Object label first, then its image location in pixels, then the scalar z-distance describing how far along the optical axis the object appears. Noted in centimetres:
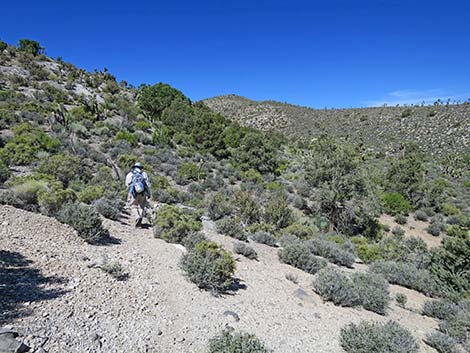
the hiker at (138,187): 894
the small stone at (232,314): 534
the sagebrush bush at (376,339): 489
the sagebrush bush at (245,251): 914
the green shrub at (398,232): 1879
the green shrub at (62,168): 1211
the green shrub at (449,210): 2383
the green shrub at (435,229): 2028
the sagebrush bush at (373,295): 716
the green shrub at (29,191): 841
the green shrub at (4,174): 1030
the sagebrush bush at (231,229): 1079
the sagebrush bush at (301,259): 916
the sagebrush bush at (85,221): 735
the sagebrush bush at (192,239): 812
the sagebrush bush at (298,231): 1306
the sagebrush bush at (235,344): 410
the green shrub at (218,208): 1290
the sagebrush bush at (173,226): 866
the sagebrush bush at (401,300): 807
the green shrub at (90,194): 1003
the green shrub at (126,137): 2197
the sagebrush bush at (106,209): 948
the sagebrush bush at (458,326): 637
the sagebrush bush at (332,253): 1079
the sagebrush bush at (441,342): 579
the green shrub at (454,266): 952
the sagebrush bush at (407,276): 975
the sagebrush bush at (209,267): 629
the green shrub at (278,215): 1432
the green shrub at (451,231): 1823
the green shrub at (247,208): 1378
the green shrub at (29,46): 3666
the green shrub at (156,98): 3466
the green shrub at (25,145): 1315
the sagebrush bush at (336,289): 702
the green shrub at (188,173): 1851
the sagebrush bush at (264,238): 1114
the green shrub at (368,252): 1246
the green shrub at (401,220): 2158
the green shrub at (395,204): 2291
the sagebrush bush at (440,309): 763
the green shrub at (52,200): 803
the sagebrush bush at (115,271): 581
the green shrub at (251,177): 2244
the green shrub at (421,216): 2258
